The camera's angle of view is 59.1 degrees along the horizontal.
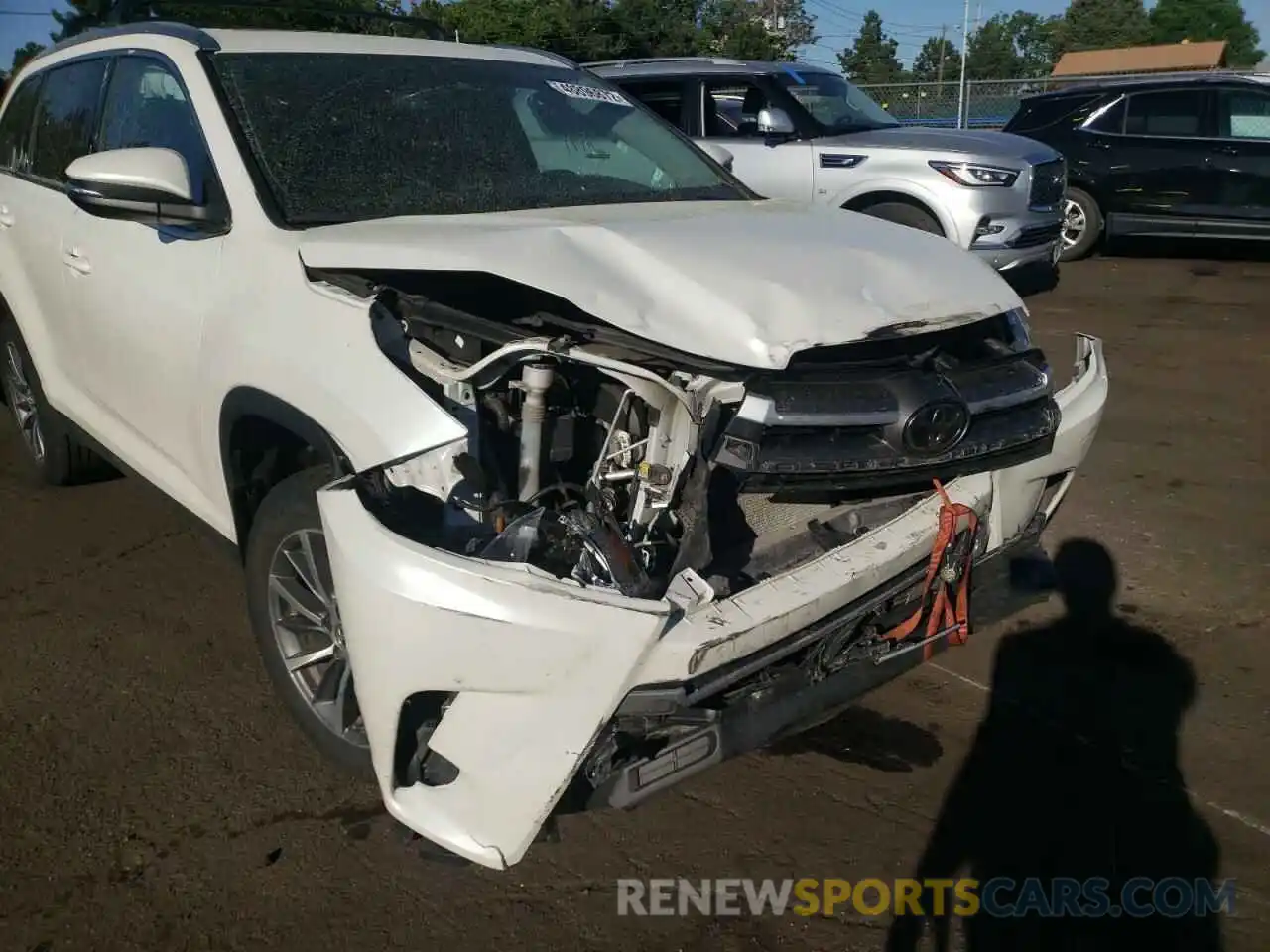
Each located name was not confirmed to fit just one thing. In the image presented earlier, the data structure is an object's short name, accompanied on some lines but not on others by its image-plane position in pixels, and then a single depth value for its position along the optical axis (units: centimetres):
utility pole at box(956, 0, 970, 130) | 2136
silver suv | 882
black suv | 1102
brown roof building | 4719
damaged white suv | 221
